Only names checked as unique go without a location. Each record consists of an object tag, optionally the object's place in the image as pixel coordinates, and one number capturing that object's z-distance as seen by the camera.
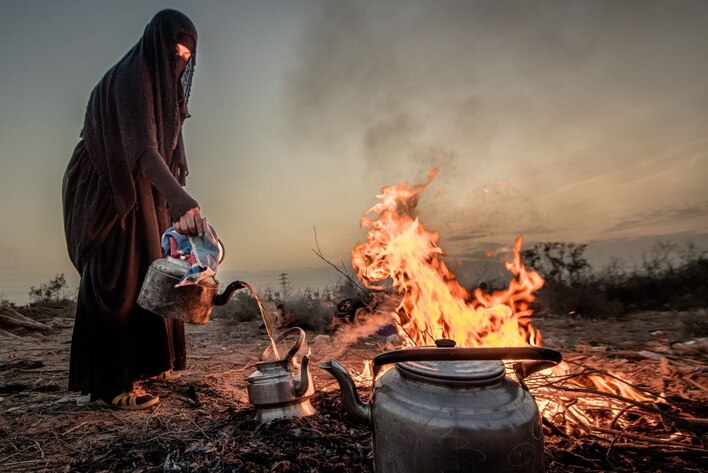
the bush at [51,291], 12.76
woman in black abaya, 2.96
